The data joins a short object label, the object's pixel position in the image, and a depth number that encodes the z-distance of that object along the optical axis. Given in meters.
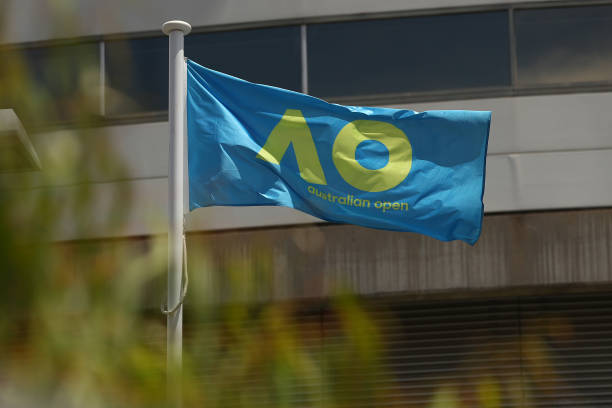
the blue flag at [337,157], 12.95
